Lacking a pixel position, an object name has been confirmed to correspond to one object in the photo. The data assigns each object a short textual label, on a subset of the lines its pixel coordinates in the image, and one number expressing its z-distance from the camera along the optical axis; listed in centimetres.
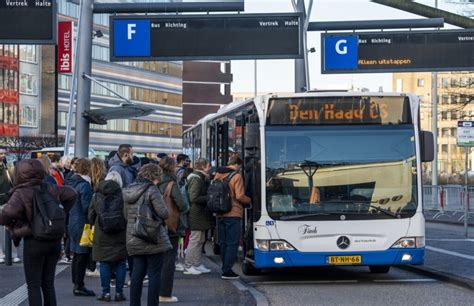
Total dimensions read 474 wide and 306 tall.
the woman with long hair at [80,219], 1298
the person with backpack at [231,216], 1527
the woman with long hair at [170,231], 1182
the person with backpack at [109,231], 1162
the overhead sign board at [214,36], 2103
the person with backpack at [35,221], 931
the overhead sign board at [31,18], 1970
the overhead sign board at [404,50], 2302
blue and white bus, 1468
